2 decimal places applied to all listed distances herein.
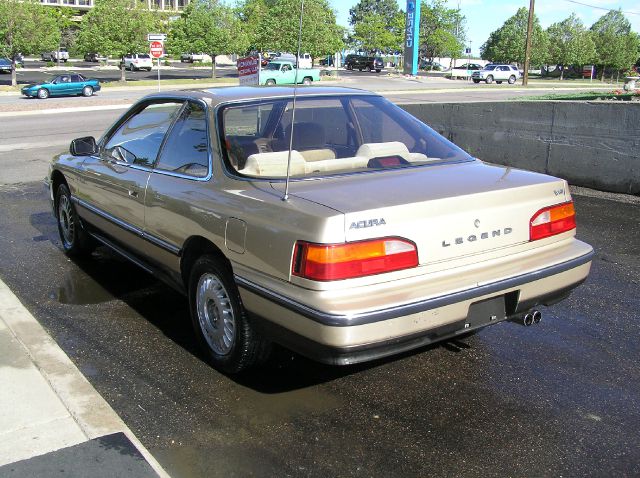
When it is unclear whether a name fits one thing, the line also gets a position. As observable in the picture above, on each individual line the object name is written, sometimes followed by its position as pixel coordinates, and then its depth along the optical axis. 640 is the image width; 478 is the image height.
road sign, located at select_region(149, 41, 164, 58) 15.89
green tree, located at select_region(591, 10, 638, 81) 76.69
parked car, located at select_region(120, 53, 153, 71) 65.31
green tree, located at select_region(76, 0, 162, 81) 42.31
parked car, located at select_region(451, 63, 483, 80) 66.69
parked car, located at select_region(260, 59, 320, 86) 42.24
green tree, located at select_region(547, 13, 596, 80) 74.31
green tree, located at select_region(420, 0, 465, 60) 89.56
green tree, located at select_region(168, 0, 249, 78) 50.03
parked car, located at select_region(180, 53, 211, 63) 83.34
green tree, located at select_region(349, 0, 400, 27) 142.88
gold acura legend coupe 3.02
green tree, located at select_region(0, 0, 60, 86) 38.06
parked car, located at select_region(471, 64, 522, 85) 54.38
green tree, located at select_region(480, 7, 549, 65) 73.19
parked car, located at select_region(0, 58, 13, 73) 55.53
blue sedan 31.76
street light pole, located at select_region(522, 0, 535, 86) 44.21
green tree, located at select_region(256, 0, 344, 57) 51.94
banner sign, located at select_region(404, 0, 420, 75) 64.53
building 95.15
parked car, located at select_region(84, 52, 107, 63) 75.12
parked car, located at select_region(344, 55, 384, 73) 73.19
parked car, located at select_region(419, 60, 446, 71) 96.40
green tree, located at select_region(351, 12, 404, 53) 86.38
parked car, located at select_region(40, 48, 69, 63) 73.69
